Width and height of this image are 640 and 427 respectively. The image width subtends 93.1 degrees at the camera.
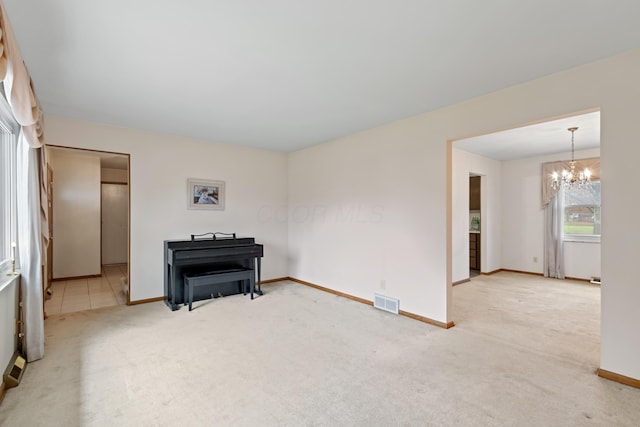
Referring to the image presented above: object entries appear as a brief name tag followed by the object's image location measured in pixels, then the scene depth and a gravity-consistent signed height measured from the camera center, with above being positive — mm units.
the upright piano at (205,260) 4004 -643
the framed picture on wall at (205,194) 4598 +302
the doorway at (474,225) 6551 -278
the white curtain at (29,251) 2523 -318
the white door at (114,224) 7352 -249
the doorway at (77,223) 5539 -178
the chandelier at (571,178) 5074 +610
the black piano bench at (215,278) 3935 -893
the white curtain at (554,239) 5824 -528
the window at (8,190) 2506 +206
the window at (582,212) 5668 +3
